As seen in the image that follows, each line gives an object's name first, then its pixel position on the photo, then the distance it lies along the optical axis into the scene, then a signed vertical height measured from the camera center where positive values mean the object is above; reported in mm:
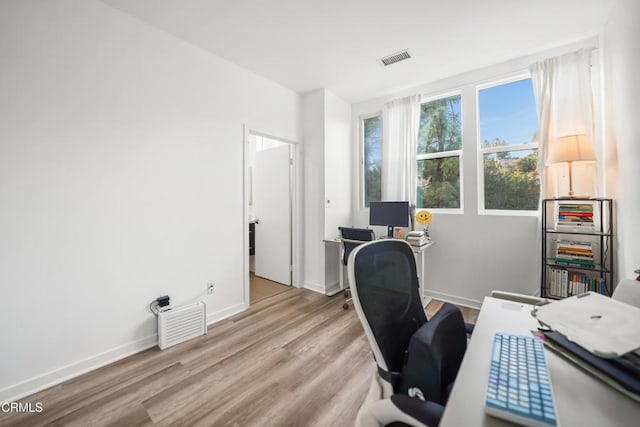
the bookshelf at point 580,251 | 2352 -355
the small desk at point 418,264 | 3037 -617
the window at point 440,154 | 3332 +783
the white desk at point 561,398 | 631 -505
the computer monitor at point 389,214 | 3299 -12
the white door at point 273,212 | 3916 +16
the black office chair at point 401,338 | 811 -484
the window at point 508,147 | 2900 +766
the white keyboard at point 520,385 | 616 -474
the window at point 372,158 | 3982 +863
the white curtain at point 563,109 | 2480 +1041
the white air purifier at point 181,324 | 2305 -1039
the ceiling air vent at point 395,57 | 2805 +1747
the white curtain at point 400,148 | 3502 +920
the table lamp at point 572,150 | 2250 +560
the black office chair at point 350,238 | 3105 -315
